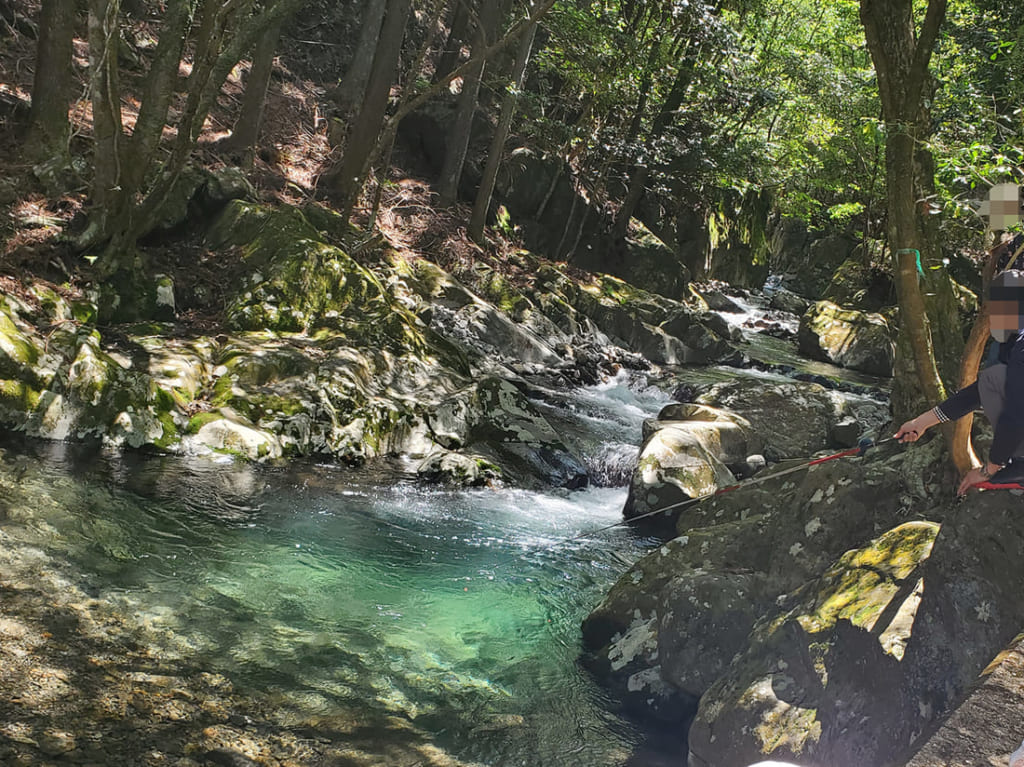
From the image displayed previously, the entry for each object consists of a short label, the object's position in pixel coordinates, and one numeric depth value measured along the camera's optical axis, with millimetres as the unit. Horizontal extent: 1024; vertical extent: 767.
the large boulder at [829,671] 3605
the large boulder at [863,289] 23234
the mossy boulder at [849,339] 18906
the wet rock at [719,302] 25244
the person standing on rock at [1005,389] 3744
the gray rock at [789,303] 27578
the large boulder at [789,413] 10562
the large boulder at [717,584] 4941
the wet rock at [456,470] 8531
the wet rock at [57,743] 3254
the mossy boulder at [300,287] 10336
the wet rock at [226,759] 3479
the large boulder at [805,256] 32531
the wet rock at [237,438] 7930
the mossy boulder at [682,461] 8469
